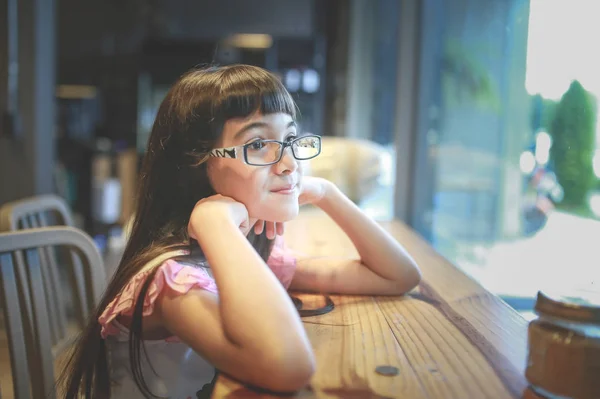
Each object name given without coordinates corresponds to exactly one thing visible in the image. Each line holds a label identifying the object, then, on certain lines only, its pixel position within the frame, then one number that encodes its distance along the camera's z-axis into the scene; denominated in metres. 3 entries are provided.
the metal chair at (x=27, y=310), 1.04
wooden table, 0.65
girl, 0.72
